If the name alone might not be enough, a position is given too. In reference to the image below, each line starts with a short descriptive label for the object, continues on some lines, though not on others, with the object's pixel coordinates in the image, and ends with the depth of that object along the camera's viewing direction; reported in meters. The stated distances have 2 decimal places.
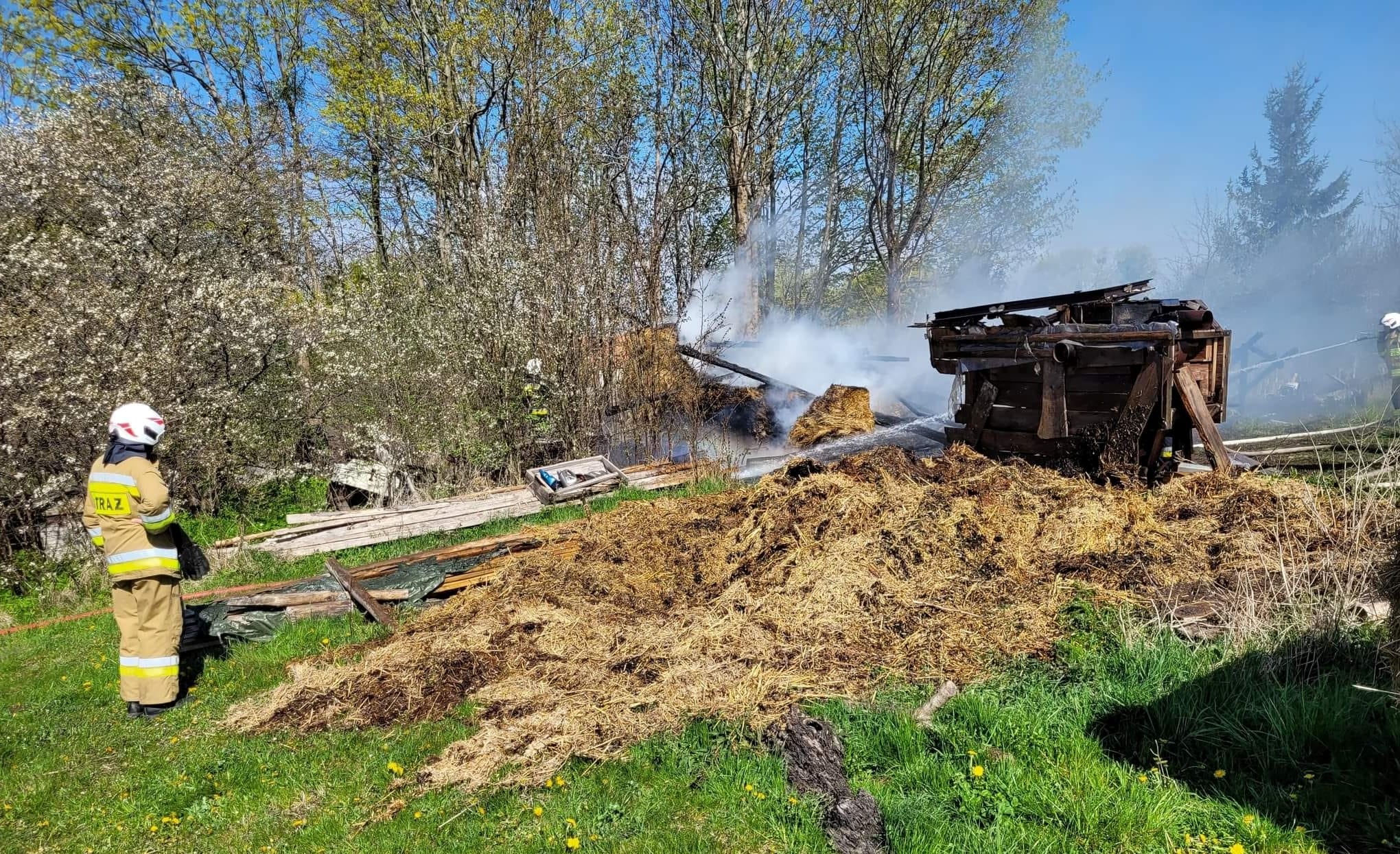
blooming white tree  9.08
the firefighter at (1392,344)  14.38
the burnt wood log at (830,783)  3.04
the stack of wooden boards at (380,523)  8.78
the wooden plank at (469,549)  7.12
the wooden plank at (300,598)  6.62
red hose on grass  7.09
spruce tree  37.78
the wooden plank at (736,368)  12.42
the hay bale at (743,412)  14.33
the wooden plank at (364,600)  6.48
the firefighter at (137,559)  5.34
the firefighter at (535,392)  11.59
